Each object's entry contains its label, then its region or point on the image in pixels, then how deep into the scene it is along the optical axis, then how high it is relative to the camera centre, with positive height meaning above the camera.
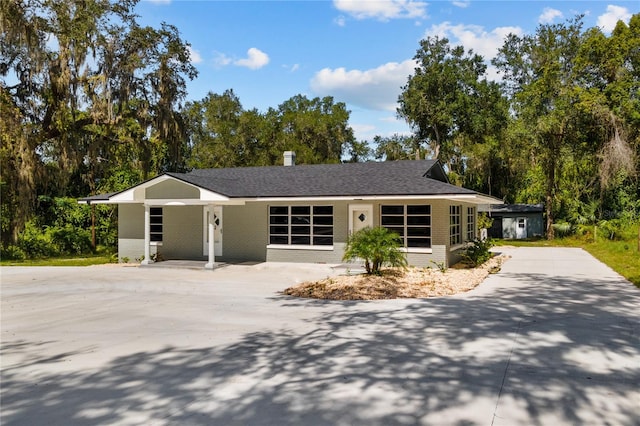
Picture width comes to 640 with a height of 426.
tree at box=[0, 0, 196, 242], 17.83 +5.81
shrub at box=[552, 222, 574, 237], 32.62 -0.39
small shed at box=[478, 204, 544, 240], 36.12 +0.31
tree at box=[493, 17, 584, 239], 31.20 +8.59
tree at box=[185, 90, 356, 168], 41.28 +8.70
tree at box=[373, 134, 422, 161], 42.12 +7.39
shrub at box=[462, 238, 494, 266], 16.52 -1.11
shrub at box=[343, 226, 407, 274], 12.28 -0.62
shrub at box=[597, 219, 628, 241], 28.14 -0.30
